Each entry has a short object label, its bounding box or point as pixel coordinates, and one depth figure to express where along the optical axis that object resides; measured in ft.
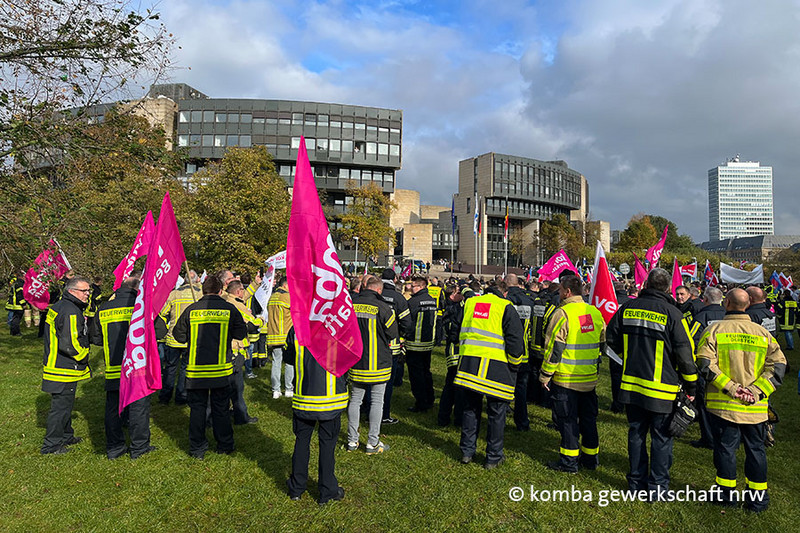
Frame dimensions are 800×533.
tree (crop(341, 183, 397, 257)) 170.19
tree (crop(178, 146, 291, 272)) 87.25
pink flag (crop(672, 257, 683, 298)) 40.91
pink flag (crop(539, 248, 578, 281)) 42.45
